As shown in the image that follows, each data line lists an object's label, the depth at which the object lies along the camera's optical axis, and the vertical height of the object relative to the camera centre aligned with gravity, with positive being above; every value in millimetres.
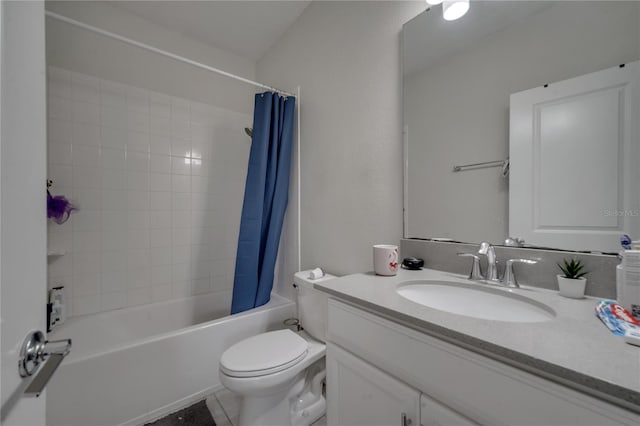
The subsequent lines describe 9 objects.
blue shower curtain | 1702 +77
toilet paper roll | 1395 -356
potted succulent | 702 -195
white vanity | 404 -314
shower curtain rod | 1189 +898
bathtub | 1104 -785
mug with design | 993 -196
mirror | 746 +465
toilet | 1006 -675
